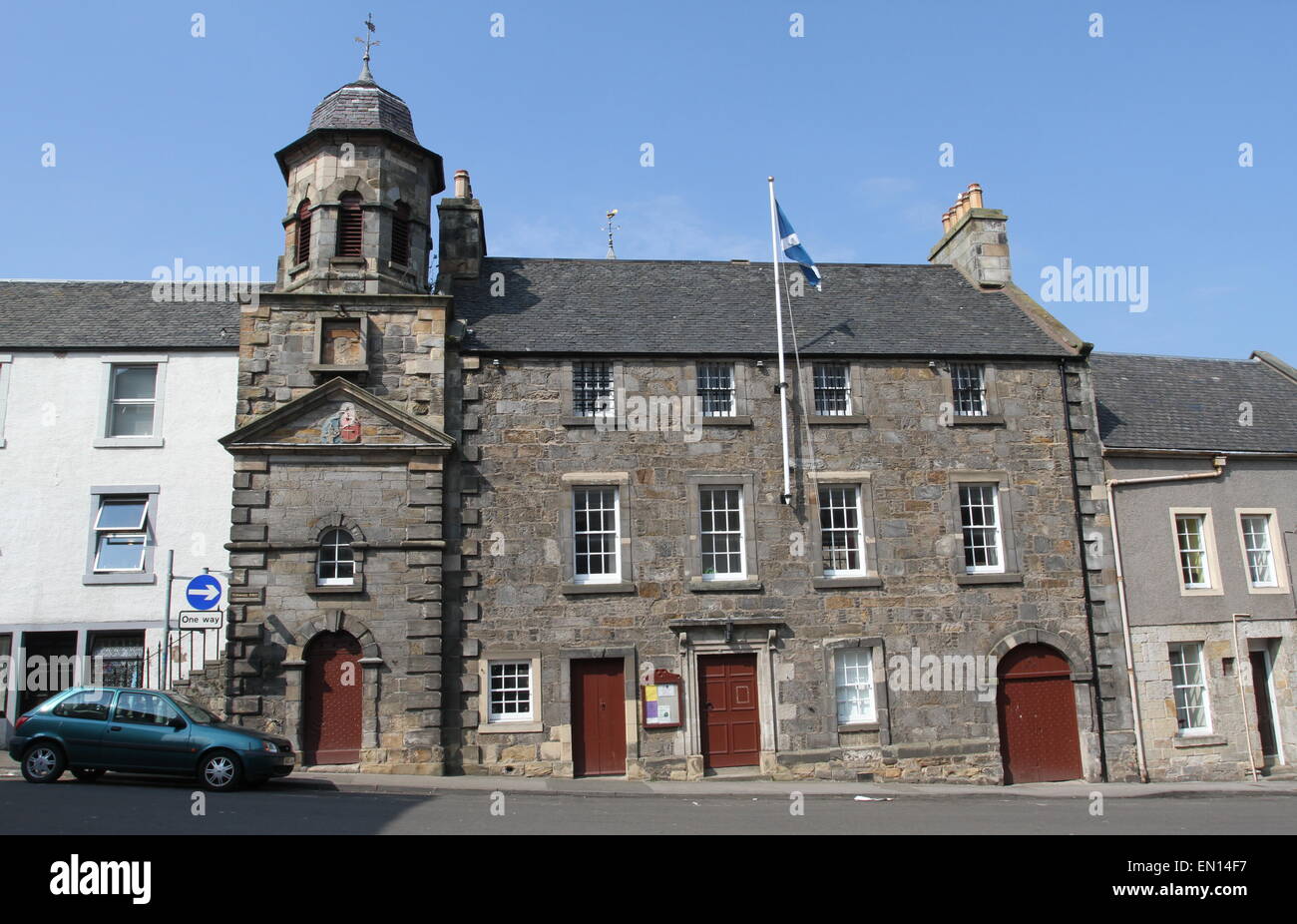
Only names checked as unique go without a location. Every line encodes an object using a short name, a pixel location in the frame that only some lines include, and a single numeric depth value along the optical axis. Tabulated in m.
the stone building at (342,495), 16.97
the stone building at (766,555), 18.05
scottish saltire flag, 20.25
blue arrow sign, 15.39
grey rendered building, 19.55
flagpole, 18.91
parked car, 14.12
